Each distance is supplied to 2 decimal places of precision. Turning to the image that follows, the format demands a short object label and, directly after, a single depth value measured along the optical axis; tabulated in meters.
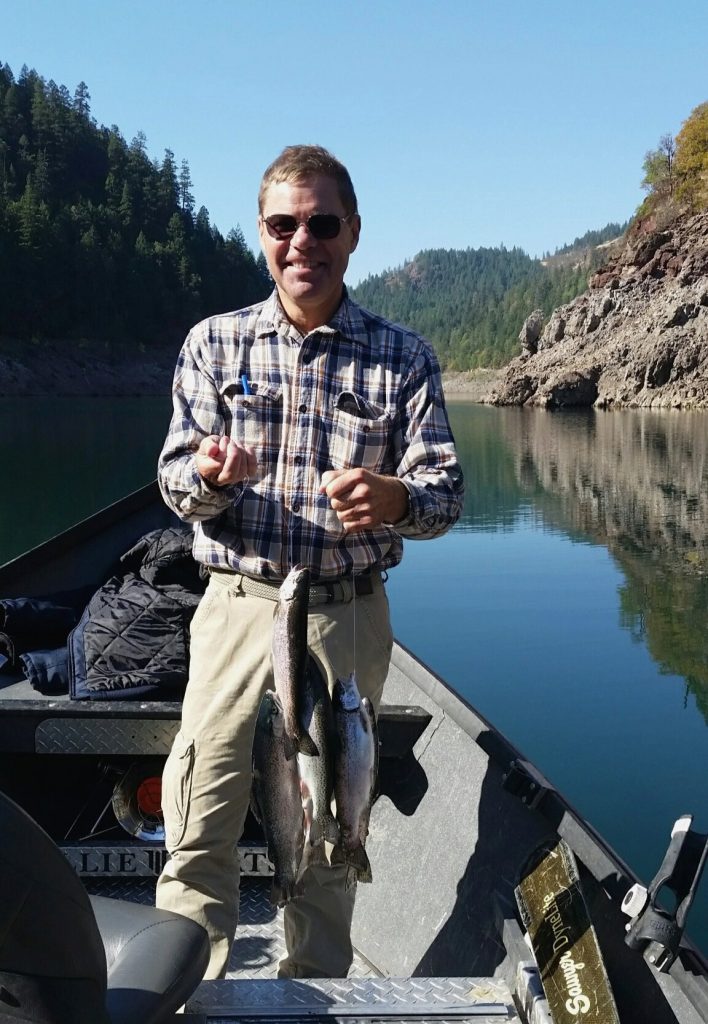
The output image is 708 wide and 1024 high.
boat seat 1.46
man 2.85
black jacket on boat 4.25
